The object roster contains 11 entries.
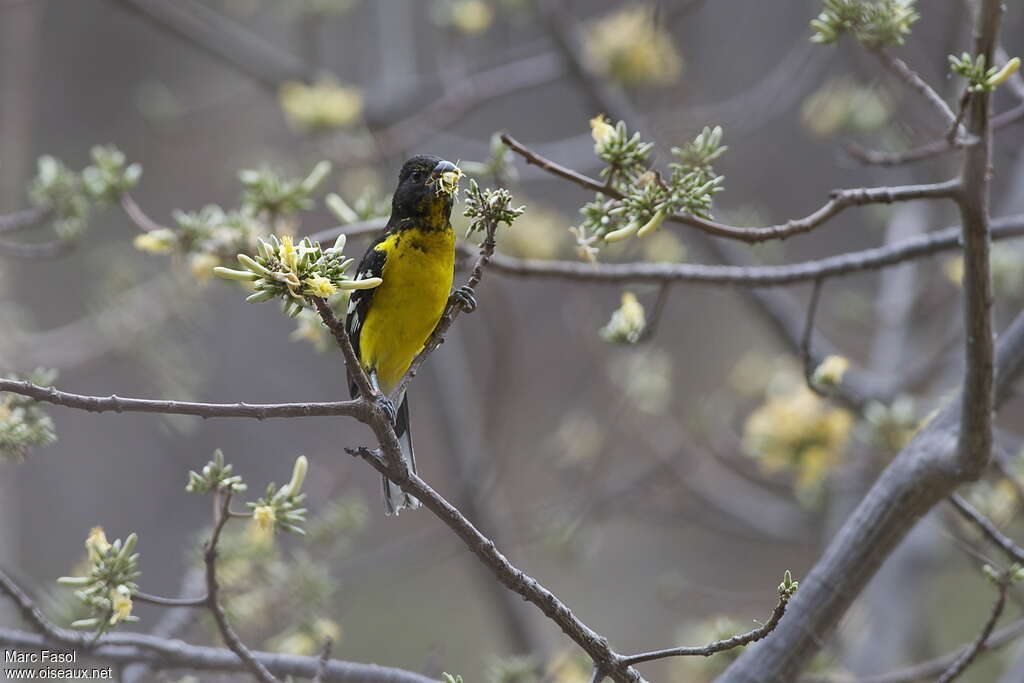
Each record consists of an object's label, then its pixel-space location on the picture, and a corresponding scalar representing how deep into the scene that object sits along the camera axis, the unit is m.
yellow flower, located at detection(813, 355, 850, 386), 5.19
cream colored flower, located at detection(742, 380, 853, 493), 6.83
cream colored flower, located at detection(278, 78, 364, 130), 8.20
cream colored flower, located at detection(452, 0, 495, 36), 9.08
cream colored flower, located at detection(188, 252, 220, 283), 5.37
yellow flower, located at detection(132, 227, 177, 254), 5.41
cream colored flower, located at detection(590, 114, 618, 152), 4.20
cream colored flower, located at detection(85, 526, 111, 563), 3.93
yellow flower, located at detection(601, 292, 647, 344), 5.00
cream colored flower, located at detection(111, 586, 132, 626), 3.86
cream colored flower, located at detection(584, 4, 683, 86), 8.67
